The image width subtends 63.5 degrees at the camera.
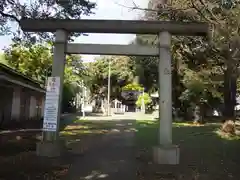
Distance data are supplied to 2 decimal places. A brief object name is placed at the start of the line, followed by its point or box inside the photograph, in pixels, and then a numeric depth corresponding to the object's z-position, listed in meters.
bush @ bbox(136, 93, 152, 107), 26.55
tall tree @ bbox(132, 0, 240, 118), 4.60
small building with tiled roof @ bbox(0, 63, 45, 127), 10.46
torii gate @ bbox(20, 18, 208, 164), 5.66
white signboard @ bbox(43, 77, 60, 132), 5.84
